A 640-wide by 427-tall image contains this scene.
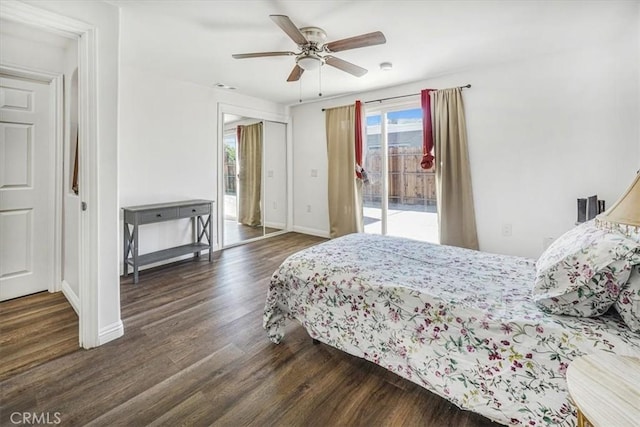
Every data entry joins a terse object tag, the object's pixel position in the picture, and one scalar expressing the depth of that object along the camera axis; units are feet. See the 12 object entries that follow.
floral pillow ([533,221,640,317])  3.72
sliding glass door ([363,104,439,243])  13.70
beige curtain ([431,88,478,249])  12.01
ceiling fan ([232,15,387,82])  6.87
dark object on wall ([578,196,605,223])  9.01
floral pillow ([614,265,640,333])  3.64
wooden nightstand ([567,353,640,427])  2.35
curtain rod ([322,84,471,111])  11.76
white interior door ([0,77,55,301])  8.59
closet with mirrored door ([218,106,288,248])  14.89
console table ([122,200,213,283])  10.62
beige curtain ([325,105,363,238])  15.33
